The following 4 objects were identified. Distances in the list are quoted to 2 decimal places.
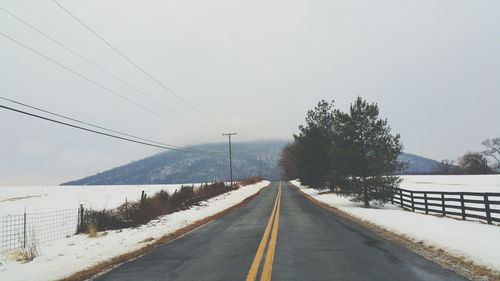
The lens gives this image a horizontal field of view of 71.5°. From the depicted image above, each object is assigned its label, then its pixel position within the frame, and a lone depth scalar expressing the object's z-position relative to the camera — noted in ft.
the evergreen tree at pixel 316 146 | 141.67
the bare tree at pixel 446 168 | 415.72
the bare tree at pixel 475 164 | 343.46
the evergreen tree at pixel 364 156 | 82.07
